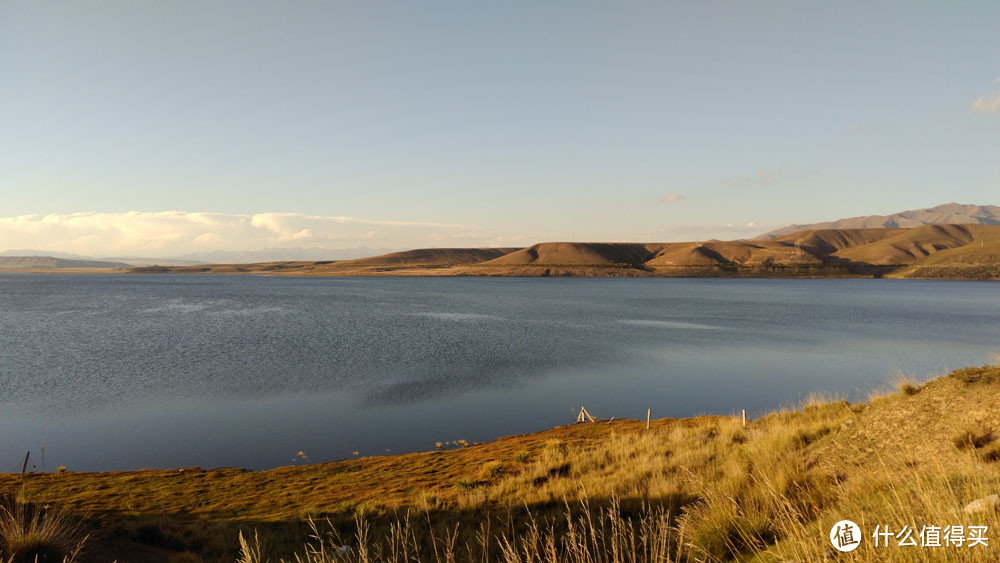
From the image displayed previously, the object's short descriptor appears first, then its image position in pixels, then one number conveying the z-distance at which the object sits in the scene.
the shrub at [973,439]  7.20
